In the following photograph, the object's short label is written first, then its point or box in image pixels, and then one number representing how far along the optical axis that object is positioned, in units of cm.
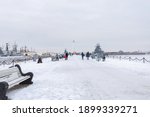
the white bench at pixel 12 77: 726
